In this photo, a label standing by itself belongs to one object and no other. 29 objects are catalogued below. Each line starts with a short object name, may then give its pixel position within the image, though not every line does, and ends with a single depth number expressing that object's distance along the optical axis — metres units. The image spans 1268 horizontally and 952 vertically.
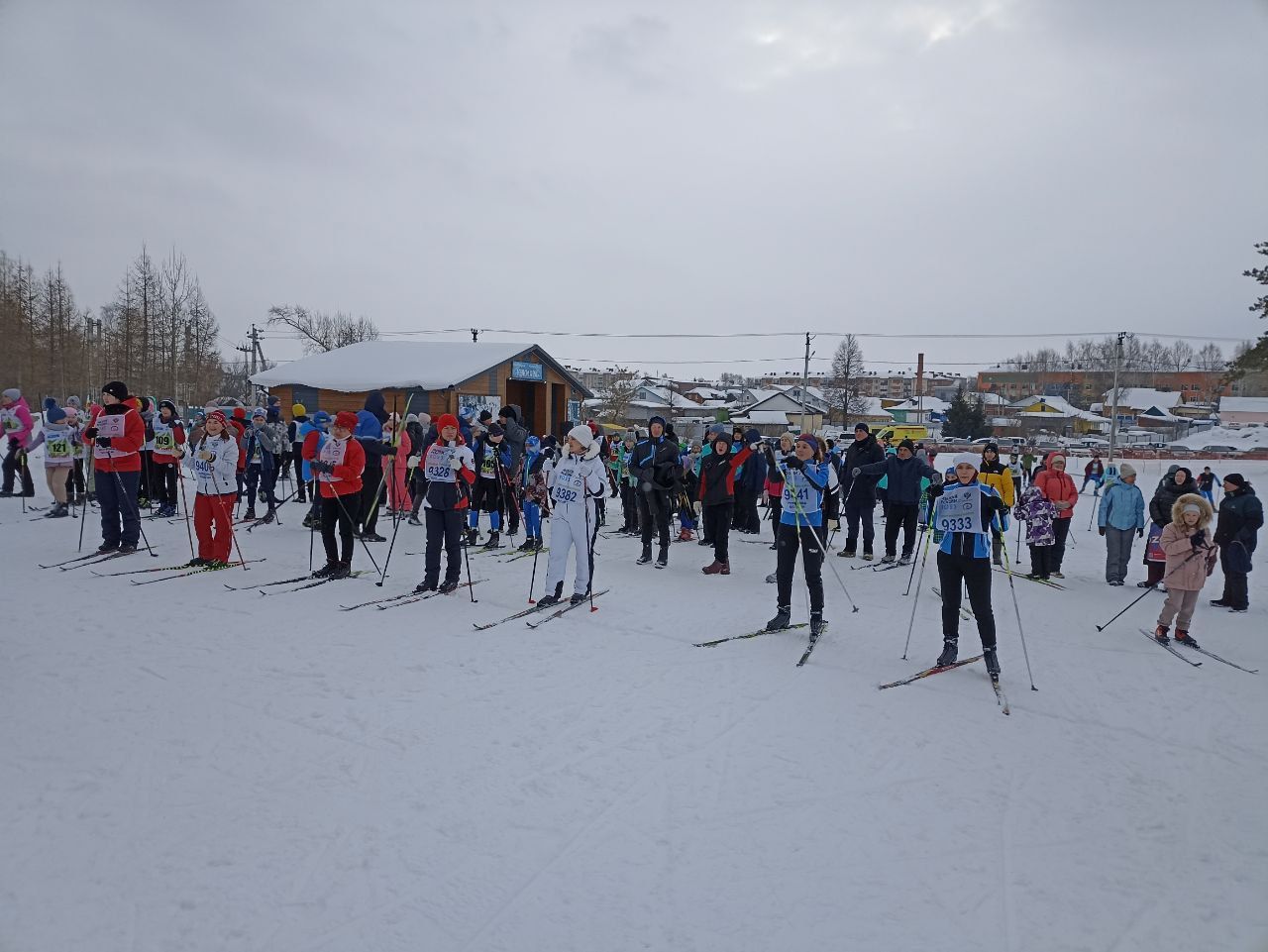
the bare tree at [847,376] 68.92
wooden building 20.77
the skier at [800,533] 6.69
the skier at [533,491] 10.37
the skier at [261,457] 11.59
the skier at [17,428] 10.96
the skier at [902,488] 10.23
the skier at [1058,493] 10.22
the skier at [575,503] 7.29
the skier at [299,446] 12.32
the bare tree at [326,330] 50.84
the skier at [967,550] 5.83
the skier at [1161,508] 8.88
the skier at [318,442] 10.12
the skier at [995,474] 9.58
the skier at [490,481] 10.10
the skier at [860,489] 10.74
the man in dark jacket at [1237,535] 8.63
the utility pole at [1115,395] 34.59
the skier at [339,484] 7.86
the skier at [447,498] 7.41
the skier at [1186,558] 6.92
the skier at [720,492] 9.69
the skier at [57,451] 10.87
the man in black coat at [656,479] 9.66
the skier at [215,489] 7.88
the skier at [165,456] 10.95
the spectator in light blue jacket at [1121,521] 10.02
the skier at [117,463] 8.20
